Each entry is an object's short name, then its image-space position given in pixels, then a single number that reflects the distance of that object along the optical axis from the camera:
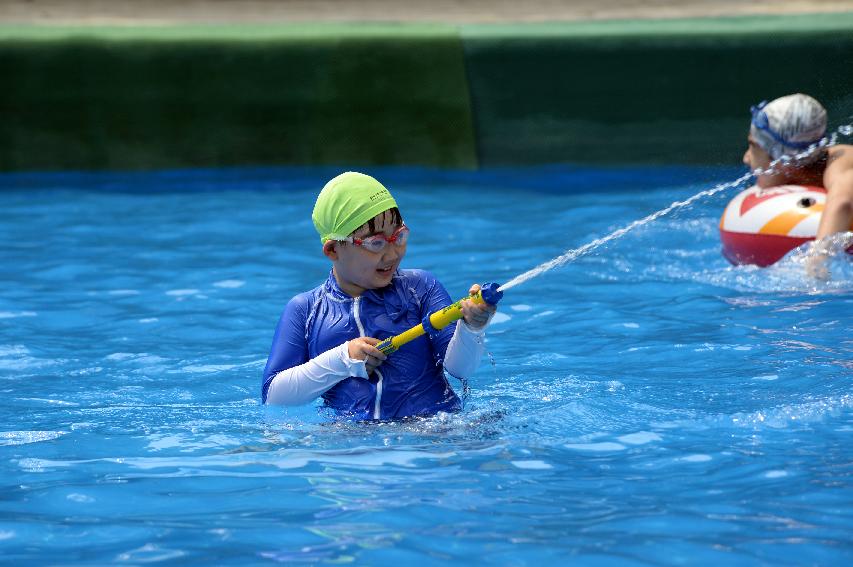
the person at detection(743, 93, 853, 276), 13.93
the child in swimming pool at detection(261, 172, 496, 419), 8.77
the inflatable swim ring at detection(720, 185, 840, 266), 13.68
